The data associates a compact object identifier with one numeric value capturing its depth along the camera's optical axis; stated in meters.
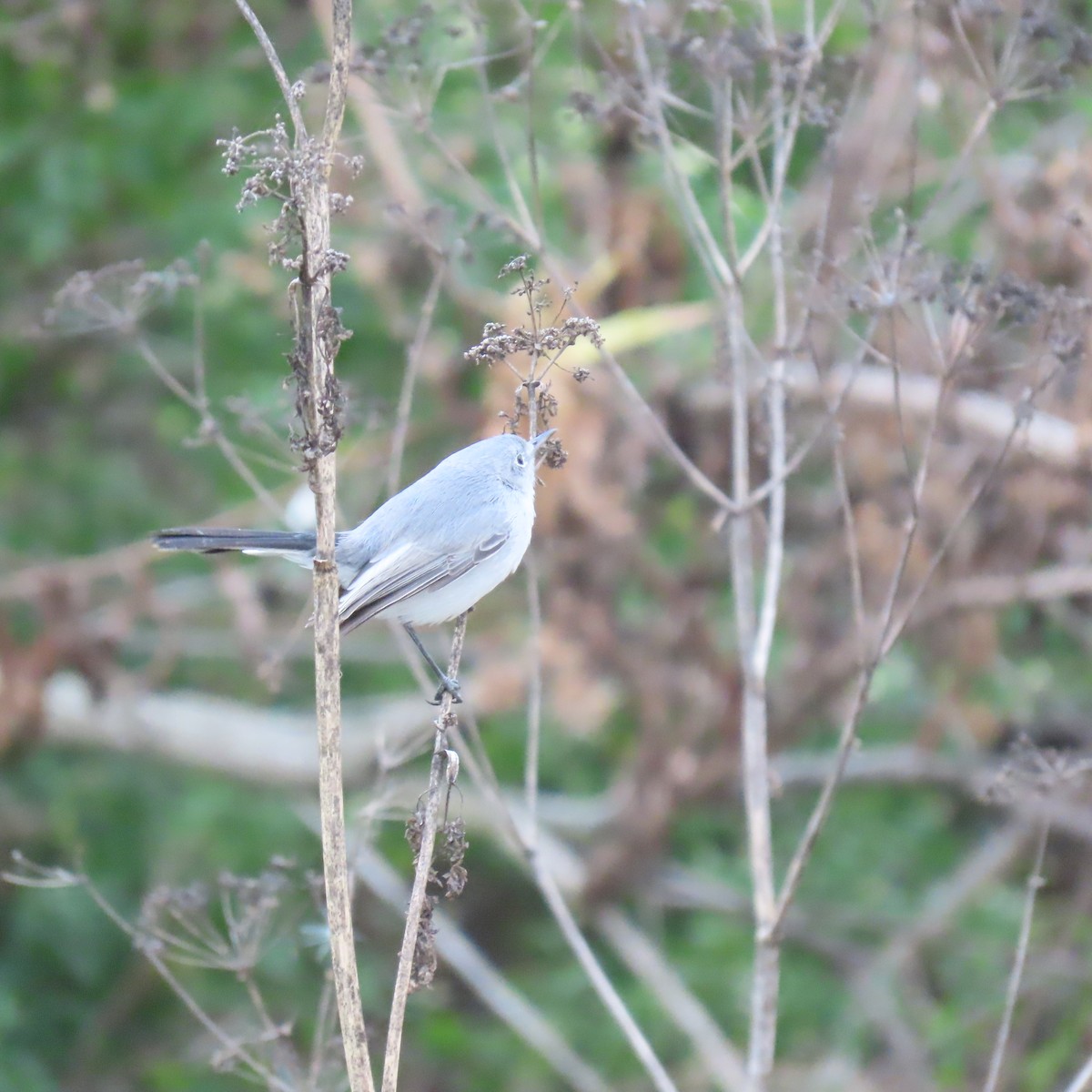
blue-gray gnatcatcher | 6.77
